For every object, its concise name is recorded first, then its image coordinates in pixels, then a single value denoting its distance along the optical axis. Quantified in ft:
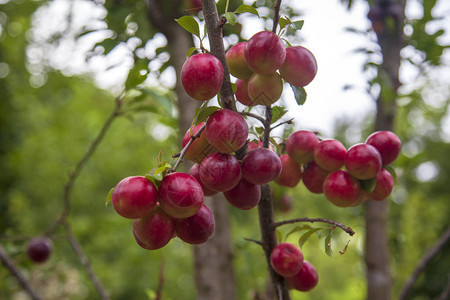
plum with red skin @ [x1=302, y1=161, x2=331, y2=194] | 1.42
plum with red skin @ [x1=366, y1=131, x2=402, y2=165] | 1.34
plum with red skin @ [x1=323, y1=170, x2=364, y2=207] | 1.30
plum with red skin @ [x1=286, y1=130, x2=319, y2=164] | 1.39
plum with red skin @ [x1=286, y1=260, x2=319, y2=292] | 1.38
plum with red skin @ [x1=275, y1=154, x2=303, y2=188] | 1.45
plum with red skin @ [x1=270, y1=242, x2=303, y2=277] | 1.24
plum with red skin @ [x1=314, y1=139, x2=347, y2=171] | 1.33
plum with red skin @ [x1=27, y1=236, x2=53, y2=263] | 3.15
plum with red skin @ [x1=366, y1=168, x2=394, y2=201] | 1.33
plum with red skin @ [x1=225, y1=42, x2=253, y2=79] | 1.19
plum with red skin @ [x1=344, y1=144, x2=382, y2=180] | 1.25
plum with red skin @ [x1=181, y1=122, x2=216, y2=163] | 1.16
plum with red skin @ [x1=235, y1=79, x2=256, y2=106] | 1.26
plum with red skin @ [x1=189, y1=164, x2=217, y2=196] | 1.16
